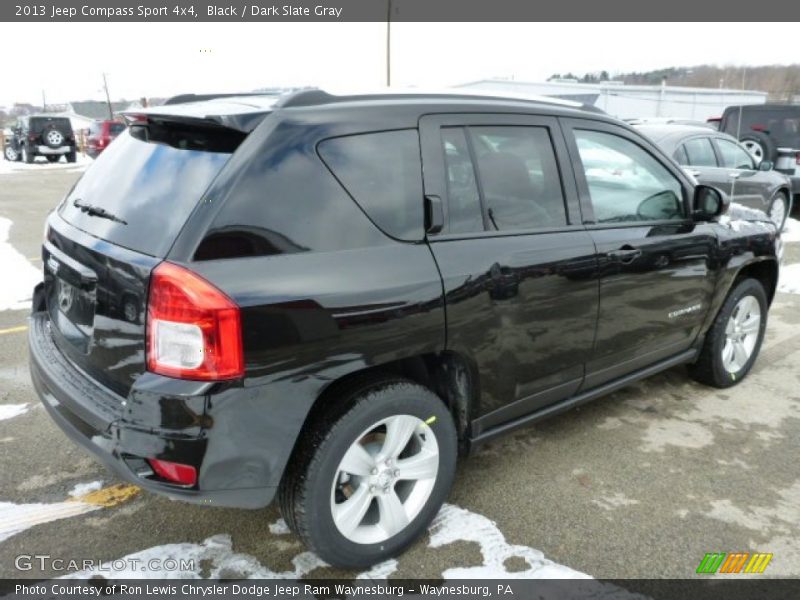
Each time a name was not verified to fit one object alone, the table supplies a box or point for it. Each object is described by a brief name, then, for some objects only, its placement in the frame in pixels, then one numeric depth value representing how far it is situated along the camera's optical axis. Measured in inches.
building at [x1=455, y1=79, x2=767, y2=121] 1520.7
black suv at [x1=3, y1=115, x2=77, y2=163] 994.1
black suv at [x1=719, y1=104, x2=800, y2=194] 427.8
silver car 337.1
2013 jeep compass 82.3
